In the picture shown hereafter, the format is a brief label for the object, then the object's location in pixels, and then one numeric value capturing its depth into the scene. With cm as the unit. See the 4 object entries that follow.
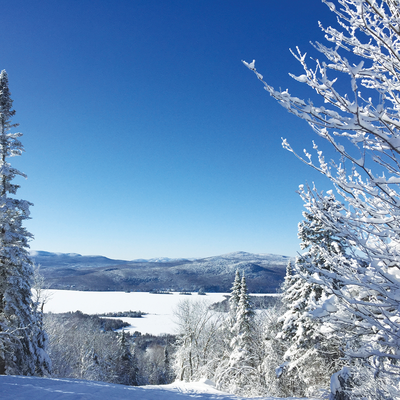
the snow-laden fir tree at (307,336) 1217
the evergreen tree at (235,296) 2586
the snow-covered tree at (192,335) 2286
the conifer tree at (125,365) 3541
